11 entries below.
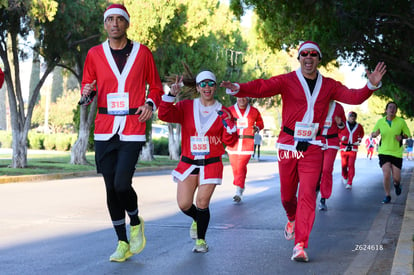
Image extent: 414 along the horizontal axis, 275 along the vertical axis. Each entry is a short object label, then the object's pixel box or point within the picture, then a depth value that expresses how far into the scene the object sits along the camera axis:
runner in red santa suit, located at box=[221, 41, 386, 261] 6.98
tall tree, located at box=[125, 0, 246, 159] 25.61
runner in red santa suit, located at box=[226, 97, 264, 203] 13.15
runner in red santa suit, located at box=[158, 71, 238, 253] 7.33
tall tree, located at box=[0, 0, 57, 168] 21.25
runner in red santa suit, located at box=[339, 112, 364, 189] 17.62
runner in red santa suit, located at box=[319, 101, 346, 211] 12.04
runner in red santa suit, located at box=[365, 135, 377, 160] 48.91
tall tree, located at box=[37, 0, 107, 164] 22.30
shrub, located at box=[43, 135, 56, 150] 47.03
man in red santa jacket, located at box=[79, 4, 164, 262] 6.41
